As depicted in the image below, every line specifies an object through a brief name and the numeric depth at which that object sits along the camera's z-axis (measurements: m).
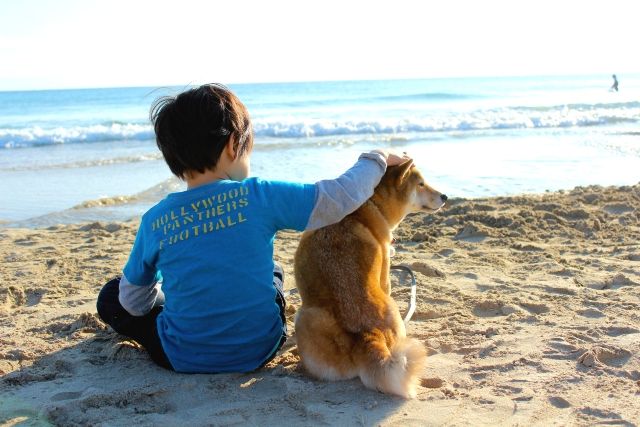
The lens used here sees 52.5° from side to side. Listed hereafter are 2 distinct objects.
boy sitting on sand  3.04
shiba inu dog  3.10
